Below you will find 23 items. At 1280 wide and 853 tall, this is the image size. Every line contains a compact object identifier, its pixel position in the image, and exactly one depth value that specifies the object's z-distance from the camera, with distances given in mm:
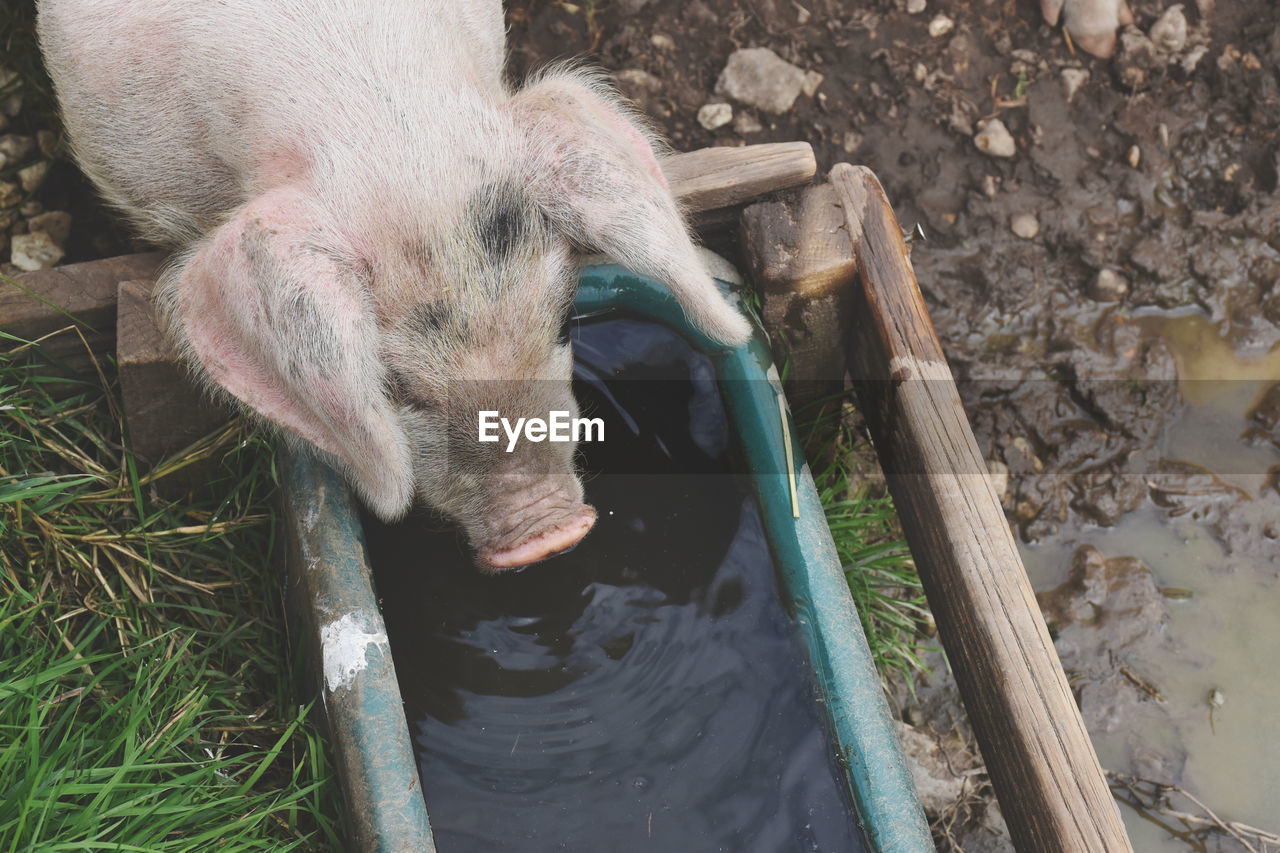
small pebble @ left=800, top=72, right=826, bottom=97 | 3363
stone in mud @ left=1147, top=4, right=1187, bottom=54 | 3404
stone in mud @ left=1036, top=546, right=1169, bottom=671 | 2824
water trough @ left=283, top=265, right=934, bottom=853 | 1889
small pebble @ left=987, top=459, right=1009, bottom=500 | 2967
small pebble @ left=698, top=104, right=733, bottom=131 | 3303
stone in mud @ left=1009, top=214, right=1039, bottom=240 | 3248
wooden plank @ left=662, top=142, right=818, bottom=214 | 2439
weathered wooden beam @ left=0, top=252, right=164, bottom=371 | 2338
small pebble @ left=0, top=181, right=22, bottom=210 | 2896
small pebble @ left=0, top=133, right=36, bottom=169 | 2934
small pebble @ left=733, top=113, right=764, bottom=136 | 3311
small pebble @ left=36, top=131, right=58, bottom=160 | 2984
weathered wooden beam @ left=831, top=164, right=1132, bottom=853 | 1882
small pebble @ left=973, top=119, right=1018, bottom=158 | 3314
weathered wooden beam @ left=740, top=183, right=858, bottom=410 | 2383
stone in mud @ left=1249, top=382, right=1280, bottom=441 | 3070
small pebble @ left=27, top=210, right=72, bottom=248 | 2890
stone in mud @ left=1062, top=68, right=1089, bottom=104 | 3404
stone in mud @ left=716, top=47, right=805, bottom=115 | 3332
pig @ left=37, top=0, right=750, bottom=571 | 1888
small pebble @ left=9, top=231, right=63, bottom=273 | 2842
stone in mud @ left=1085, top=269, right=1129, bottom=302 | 3184
